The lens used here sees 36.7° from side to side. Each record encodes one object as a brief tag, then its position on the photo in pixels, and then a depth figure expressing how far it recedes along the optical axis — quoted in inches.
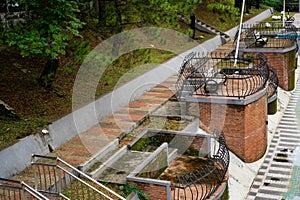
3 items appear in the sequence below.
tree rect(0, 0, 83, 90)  411.5
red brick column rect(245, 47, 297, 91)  818.8
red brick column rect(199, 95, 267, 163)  517.0
